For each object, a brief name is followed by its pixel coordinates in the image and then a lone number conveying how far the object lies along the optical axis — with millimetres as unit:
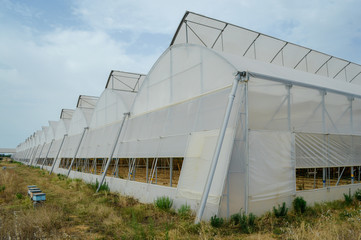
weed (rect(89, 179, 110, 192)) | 14781
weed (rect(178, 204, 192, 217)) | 8302
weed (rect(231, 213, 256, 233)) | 6901
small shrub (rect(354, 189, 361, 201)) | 10741
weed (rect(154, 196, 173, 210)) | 9336
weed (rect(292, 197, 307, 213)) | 8625
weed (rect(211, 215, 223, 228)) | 7199
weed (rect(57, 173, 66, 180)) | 22833
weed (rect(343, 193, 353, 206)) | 10117
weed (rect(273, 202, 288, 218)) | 8070
